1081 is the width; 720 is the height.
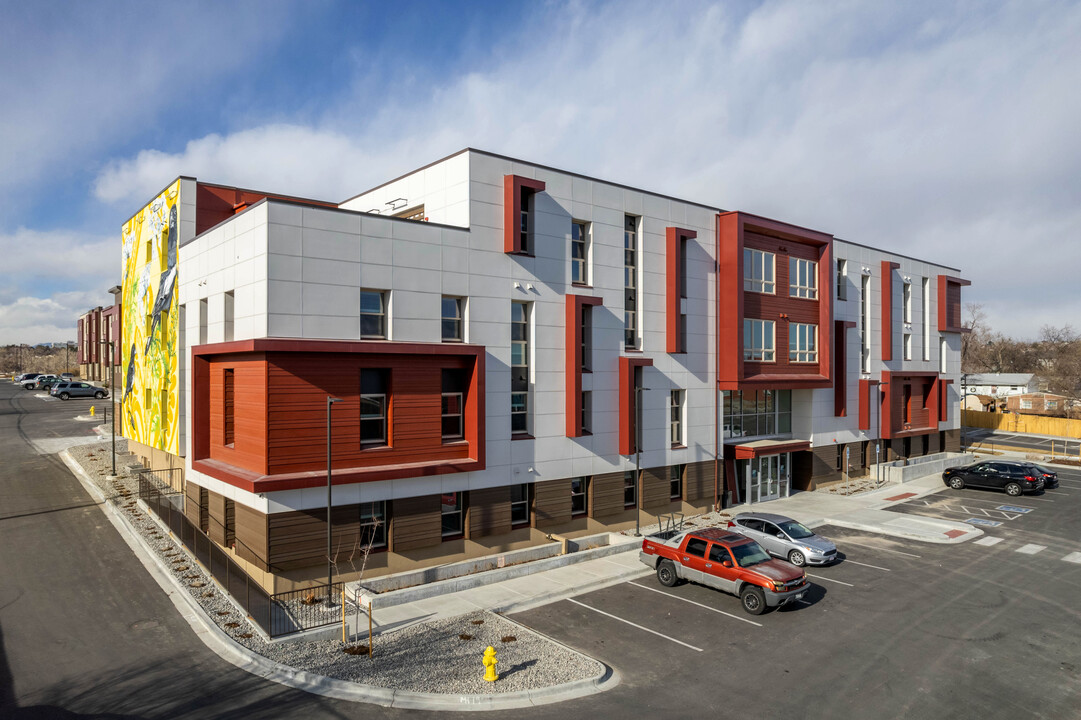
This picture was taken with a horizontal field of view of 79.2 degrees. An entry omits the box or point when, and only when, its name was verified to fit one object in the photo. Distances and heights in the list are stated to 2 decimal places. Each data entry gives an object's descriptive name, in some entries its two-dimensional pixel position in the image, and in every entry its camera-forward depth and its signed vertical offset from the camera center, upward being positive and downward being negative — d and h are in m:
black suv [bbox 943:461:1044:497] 38.84 -6.96
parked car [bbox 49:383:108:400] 74.00 -3.20
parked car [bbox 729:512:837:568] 24.31 -6.74
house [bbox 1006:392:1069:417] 83.88 -5.54
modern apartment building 21.22 +0.15
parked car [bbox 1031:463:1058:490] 41.00 -7.31
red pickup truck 19.31 -6.44
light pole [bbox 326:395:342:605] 19.44 -6.41
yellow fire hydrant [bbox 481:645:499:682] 14.87 -6.88
